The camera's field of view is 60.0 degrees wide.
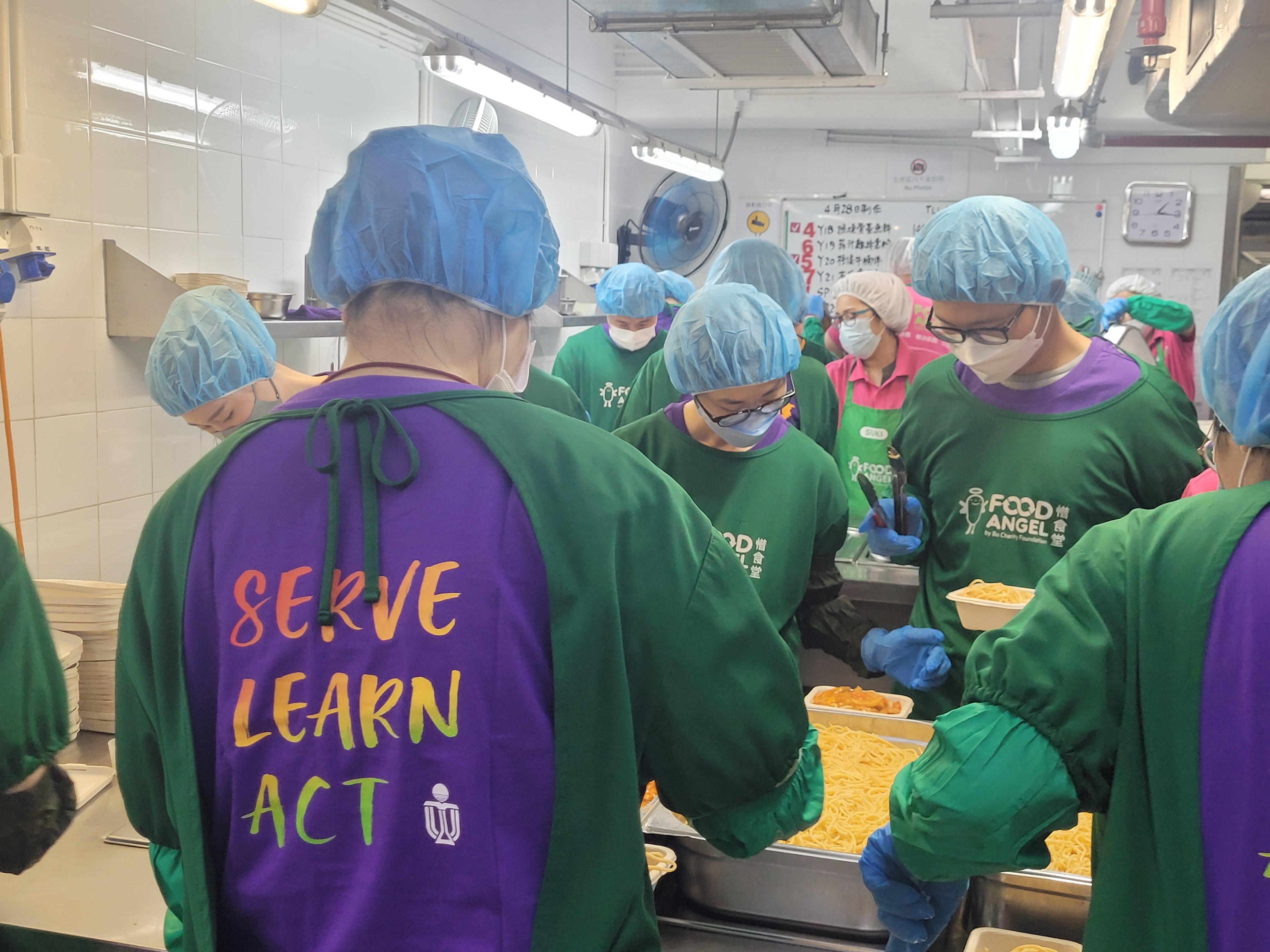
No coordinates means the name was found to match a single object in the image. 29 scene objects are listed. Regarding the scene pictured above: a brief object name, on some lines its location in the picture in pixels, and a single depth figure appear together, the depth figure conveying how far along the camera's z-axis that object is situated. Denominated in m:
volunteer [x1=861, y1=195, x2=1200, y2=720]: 2.39
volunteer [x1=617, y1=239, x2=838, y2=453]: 3.94
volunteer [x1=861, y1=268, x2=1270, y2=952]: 1.14
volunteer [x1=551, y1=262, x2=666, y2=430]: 5.23
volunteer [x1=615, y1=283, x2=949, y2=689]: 2.53
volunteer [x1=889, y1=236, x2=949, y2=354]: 5.24
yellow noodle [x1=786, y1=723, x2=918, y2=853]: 2.06
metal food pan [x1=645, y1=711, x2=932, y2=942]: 1.78
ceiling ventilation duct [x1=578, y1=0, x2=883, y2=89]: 3.08
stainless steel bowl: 3.96
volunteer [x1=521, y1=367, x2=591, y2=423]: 3.85
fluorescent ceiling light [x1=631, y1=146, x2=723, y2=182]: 6.86
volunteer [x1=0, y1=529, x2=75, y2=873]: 1.33
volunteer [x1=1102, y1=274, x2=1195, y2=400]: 6.17
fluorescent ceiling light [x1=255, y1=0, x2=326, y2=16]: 2.74
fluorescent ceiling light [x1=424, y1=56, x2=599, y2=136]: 3.96
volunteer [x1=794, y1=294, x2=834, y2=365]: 5.25
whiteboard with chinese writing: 9.44
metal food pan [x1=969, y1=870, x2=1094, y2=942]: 1.75
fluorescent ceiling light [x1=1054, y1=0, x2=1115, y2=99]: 3.62
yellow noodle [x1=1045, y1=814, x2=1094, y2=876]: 1.96
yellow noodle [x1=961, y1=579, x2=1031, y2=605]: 2.31
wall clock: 8.81
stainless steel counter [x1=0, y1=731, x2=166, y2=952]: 1.79
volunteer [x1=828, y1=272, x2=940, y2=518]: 4.64
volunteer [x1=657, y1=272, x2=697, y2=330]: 6.62
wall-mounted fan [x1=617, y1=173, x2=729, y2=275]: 9.31
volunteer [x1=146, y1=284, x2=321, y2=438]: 3.01
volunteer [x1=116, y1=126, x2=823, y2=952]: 1.12
